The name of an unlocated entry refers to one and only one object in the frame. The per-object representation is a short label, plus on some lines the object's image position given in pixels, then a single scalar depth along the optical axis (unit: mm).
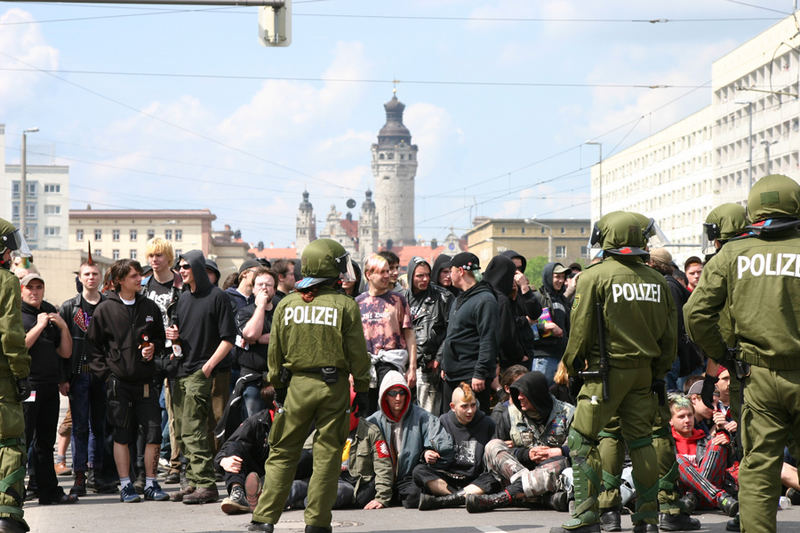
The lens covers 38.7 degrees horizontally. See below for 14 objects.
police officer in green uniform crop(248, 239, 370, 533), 7539
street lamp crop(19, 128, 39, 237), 37000
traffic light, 11484
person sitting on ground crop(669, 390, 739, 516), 8906
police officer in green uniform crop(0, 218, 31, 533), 7273
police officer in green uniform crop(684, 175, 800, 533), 6328
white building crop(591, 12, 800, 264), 69250
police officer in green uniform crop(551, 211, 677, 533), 7363
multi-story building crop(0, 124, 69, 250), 133375
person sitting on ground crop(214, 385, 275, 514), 9039
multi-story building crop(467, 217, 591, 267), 157625
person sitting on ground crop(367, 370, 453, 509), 9555
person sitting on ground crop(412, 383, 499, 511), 9328
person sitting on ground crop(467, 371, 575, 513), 9031
